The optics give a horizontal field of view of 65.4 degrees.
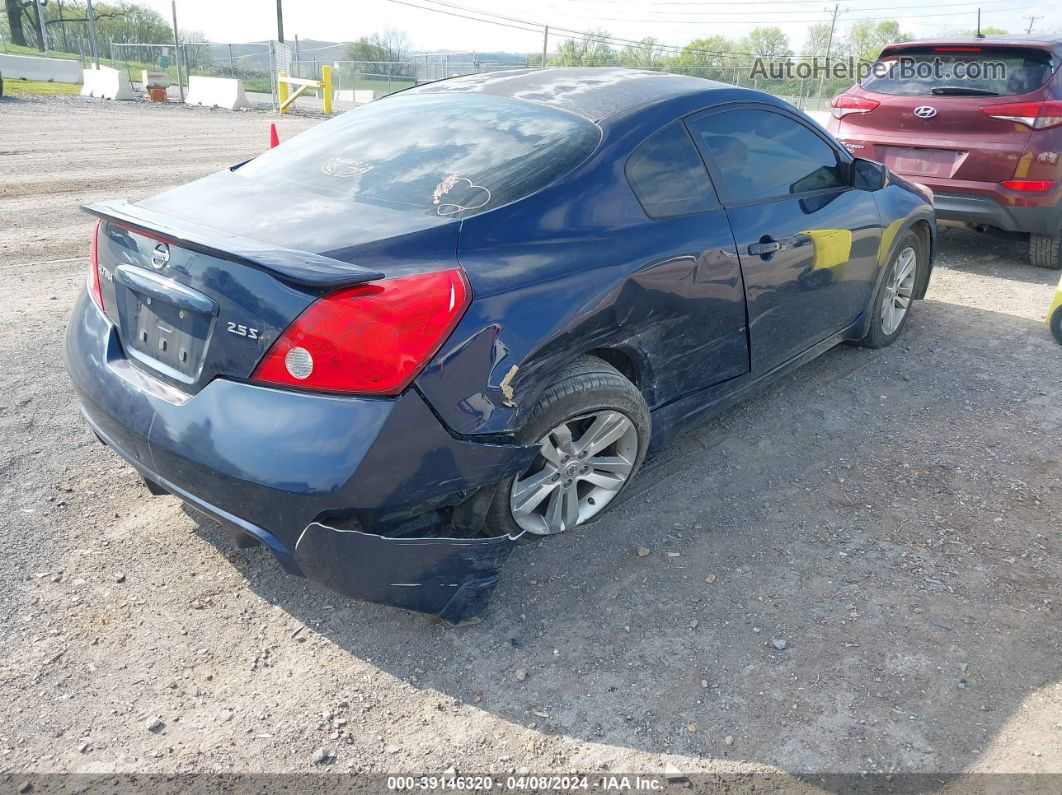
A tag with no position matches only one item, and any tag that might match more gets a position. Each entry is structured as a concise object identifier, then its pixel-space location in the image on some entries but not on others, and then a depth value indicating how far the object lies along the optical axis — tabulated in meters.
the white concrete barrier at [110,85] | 25.55
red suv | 6.37
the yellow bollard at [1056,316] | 5.31
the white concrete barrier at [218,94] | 25.48
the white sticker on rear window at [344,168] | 3.06
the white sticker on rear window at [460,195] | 2.70
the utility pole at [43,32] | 37.41
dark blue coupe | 2.28
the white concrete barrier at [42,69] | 27.73
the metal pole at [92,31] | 30.53
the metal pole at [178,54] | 26.97
